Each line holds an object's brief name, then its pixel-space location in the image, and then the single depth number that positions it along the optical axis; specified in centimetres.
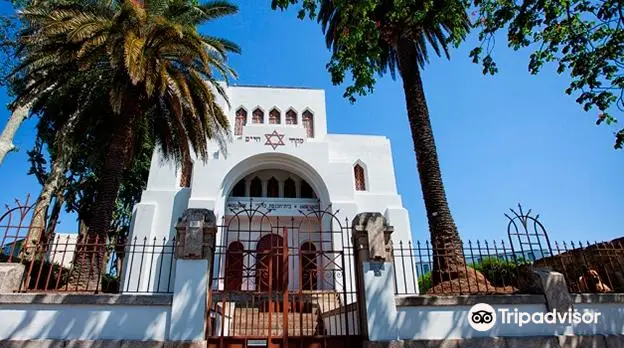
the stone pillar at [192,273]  525
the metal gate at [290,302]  570
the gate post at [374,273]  547
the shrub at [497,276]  1269
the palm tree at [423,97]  701
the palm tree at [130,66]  883
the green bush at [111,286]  1352
